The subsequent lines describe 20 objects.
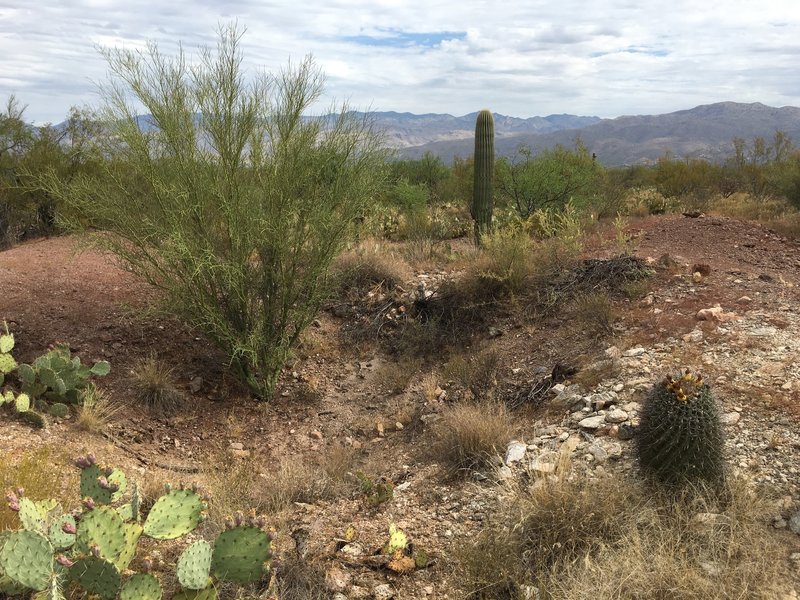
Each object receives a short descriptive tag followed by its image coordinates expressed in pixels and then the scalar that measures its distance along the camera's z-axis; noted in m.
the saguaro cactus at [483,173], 11.24
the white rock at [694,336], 5.67
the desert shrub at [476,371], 6.25
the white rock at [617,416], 4.67
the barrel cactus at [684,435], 3.57
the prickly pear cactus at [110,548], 2.73
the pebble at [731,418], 4.32
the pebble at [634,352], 5.64
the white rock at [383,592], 3.25
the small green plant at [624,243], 8.08
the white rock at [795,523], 3.28
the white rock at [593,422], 4.66
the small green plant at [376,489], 4.36
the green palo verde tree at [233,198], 5.95
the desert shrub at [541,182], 12.97
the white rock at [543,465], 4.03
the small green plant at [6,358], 5.64
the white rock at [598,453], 4.23
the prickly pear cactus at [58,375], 5.49
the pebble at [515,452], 4.47
